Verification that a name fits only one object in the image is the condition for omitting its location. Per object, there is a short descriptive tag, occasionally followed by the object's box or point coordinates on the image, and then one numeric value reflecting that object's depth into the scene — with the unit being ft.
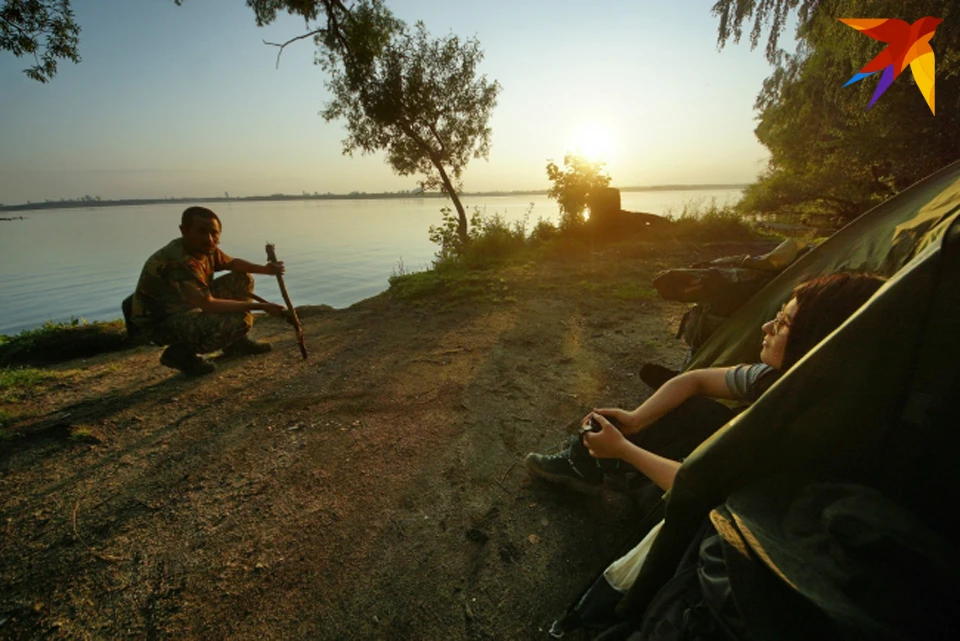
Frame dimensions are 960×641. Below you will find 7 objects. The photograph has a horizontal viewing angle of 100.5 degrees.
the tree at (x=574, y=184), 43.91
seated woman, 4.97
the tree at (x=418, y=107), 39.40
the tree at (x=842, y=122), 17.52
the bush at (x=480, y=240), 33.86
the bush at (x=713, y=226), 41.89
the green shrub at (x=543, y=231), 41.99
